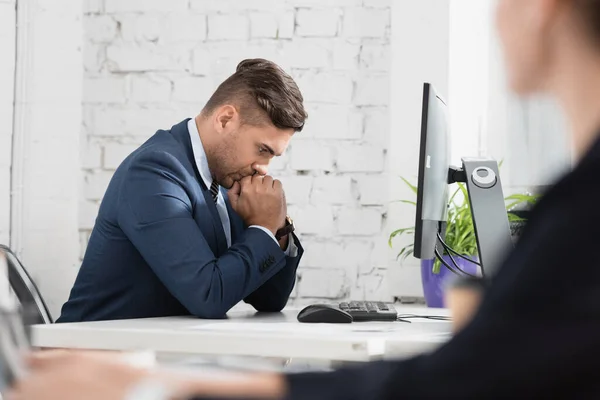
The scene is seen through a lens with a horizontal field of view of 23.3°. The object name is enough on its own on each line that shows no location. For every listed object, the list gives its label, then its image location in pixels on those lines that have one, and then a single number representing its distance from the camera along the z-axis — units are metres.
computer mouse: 3.00
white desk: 2.60
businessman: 3.08
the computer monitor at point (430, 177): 3.02
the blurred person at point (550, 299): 0.94
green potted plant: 3.77
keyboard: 3.09
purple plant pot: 3.79
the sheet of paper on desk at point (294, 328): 2.78
